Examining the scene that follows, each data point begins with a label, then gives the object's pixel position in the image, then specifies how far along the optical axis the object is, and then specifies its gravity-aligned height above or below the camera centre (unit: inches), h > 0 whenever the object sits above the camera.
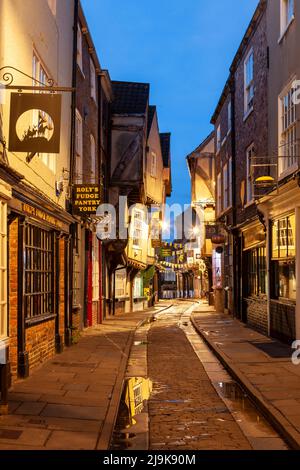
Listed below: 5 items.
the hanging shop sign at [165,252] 1684.3 +53.2
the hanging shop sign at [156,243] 1379.1 +65.4
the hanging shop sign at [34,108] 347.9 +94.4
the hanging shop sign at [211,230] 1059.2 +74.1
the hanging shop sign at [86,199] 612.4 +78.0
